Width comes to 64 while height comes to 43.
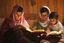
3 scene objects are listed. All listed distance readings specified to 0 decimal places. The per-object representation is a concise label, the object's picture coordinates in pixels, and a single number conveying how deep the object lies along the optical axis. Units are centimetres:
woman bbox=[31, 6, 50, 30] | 623
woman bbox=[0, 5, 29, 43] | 593
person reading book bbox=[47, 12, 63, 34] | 592
